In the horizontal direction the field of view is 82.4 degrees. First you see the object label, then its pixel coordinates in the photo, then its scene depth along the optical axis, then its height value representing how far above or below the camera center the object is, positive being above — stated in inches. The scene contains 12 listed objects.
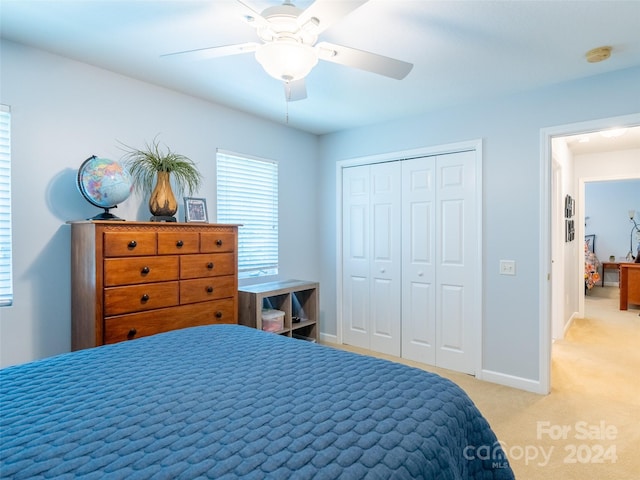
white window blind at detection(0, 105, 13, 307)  86.6 +6.6
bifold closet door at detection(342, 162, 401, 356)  151.7 -8.8
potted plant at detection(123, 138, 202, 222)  102.5 +19.3
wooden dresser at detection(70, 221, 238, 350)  84.7 -10.7
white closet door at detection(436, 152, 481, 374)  131.3 -9.7
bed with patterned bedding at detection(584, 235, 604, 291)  275.6 -22.2
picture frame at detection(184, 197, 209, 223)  114.8 +8.7
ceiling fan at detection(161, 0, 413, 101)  55.3 +33.1
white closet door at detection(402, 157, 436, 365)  141.3 -9.8
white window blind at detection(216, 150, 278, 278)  134.9 +12.0
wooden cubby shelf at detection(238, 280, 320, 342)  125.3 -26.0
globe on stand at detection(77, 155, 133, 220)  89.1 +13.5
